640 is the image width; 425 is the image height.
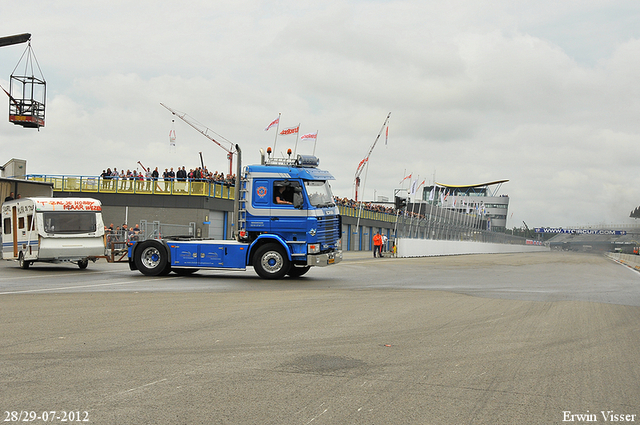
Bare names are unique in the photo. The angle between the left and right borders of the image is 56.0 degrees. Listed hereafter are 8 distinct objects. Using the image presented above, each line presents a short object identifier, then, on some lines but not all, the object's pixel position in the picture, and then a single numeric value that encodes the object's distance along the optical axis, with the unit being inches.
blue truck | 676.7
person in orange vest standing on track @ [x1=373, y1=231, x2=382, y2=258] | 1612.9
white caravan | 770.8
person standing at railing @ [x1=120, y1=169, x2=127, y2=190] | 1558.8
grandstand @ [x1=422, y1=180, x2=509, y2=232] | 6117.1
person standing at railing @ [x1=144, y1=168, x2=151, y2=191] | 1561.3
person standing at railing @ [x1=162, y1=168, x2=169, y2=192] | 1561.3
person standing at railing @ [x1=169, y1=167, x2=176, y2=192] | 1563.7
